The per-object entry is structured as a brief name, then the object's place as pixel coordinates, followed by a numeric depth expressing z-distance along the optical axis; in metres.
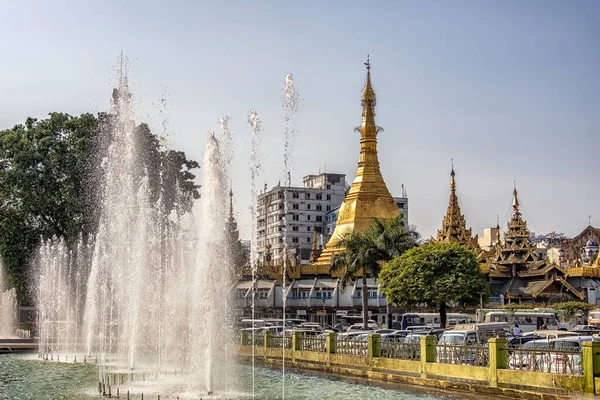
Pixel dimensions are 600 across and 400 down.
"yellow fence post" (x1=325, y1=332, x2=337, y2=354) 33.03
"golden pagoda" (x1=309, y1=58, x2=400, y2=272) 75.00
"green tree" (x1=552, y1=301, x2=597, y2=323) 61.25
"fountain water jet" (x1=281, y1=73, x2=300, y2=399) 33.12
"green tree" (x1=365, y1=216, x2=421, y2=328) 48.06
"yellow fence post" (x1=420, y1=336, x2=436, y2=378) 26.98
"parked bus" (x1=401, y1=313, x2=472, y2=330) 53.75
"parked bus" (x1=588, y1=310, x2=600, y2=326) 55.28
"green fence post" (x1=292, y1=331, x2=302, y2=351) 35.59
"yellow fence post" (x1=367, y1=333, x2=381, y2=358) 30.17
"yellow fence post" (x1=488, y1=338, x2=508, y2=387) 23.62
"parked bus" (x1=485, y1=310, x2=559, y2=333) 52.19
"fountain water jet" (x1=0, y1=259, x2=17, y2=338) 53.12
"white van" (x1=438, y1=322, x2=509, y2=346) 30.20
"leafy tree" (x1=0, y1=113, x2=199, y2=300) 52.38
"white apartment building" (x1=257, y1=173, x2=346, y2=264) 129.50
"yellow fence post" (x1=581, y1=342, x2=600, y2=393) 20.73
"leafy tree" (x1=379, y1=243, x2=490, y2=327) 45.03
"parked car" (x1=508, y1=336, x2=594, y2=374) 21.78
